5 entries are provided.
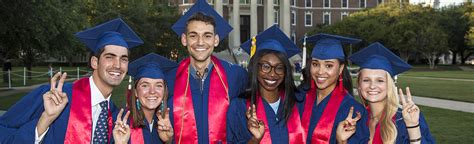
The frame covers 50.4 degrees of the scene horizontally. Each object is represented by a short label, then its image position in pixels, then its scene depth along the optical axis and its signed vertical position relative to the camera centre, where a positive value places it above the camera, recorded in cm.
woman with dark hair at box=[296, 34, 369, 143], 421 -25
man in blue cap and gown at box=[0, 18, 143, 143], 365 -25
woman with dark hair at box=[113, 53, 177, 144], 425 -29
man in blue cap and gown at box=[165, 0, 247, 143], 441 -12
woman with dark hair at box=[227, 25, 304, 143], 423 -27
